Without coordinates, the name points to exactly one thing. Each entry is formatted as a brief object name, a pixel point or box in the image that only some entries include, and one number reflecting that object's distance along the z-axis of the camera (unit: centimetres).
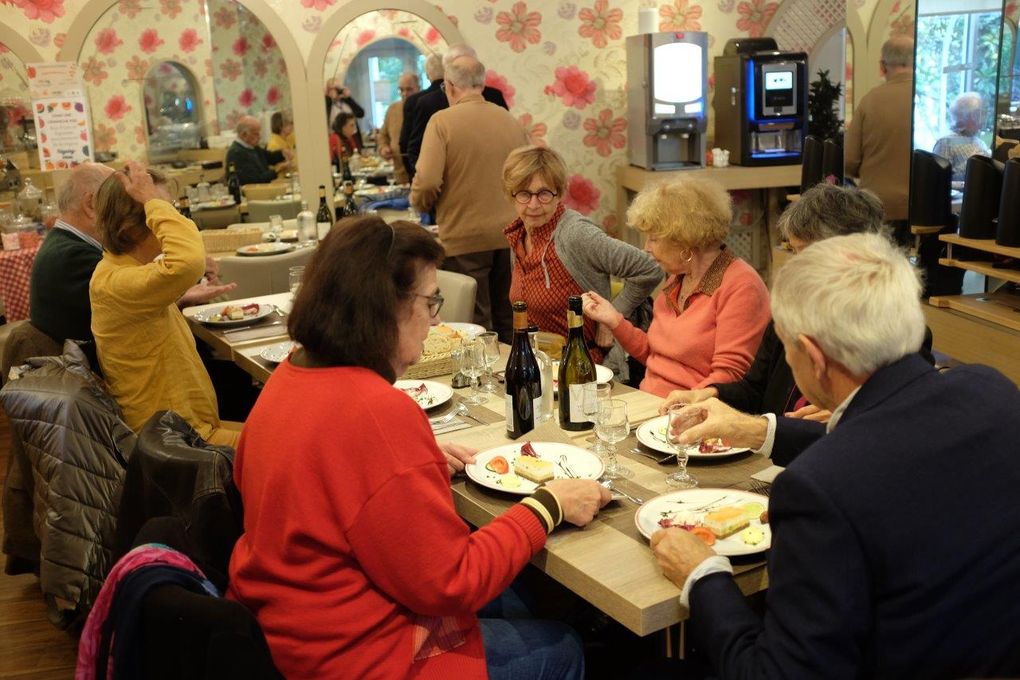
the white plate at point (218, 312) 375
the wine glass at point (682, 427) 202
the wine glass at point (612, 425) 205
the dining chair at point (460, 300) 379
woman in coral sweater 275
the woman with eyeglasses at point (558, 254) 346
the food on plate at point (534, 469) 202
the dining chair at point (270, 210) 630
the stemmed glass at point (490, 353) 270
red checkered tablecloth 539
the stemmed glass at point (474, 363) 265
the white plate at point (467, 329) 336
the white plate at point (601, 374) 269
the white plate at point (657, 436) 212
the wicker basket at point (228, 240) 562
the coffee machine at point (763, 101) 632
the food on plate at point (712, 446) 212
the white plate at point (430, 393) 261
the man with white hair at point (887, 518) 130
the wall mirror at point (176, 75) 605
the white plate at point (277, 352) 318
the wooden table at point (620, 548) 159
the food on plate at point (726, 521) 175
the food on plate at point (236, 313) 380
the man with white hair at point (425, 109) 574
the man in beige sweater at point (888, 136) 488
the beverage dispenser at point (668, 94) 621
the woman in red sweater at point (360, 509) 154
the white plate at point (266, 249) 508
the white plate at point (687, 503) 178
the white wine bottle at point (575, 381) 238
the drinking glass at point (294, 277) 378
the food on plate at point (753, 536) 172
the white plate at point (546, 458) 203
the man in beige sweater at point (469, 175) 501
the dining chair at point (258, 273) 468
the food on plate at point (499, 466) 209
